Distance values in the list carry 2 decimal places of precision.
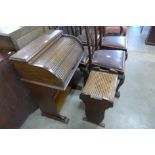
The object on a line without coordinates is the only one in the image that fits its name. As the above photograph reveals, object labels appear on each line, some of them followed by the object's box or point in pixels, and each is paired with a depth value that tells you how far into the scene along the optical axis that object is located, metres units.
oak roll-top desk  0.97
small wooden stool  1.19
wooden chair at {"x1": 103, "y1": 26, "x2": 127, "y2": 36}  2.82
